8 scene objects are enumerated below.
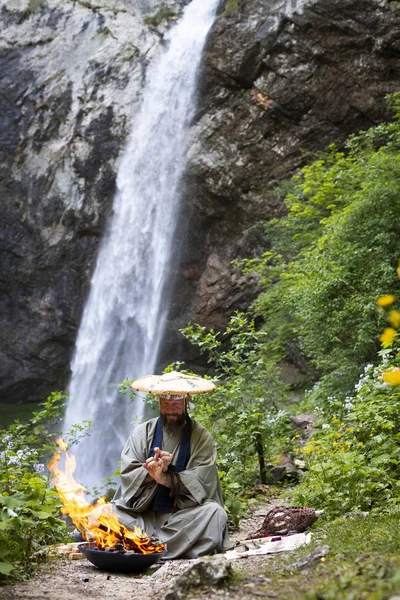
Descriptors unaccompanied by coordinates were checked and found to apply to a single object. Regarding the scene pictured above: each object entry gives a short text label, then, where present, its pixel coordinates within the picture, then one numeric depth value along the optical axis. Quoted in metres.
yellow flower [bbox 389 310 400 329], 1.47
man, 4.33
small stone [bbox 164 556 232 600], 2.51
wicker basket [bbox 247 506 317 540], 4.25
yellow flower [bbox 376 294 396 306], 1.51
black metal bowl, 3.81
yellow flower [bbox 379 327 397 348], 1.56
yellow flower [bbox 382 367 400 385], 1.54
